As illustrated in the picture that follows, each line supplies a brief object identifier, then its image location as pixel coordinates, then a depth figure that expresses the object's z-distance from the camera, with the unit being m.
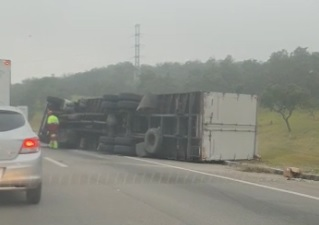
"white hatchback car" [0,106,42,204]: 8.30
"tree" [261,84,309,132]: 50.75
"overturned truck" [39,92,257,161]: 18.61
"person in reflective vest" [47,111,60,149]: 26.01
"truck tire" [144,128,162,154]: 19.98
